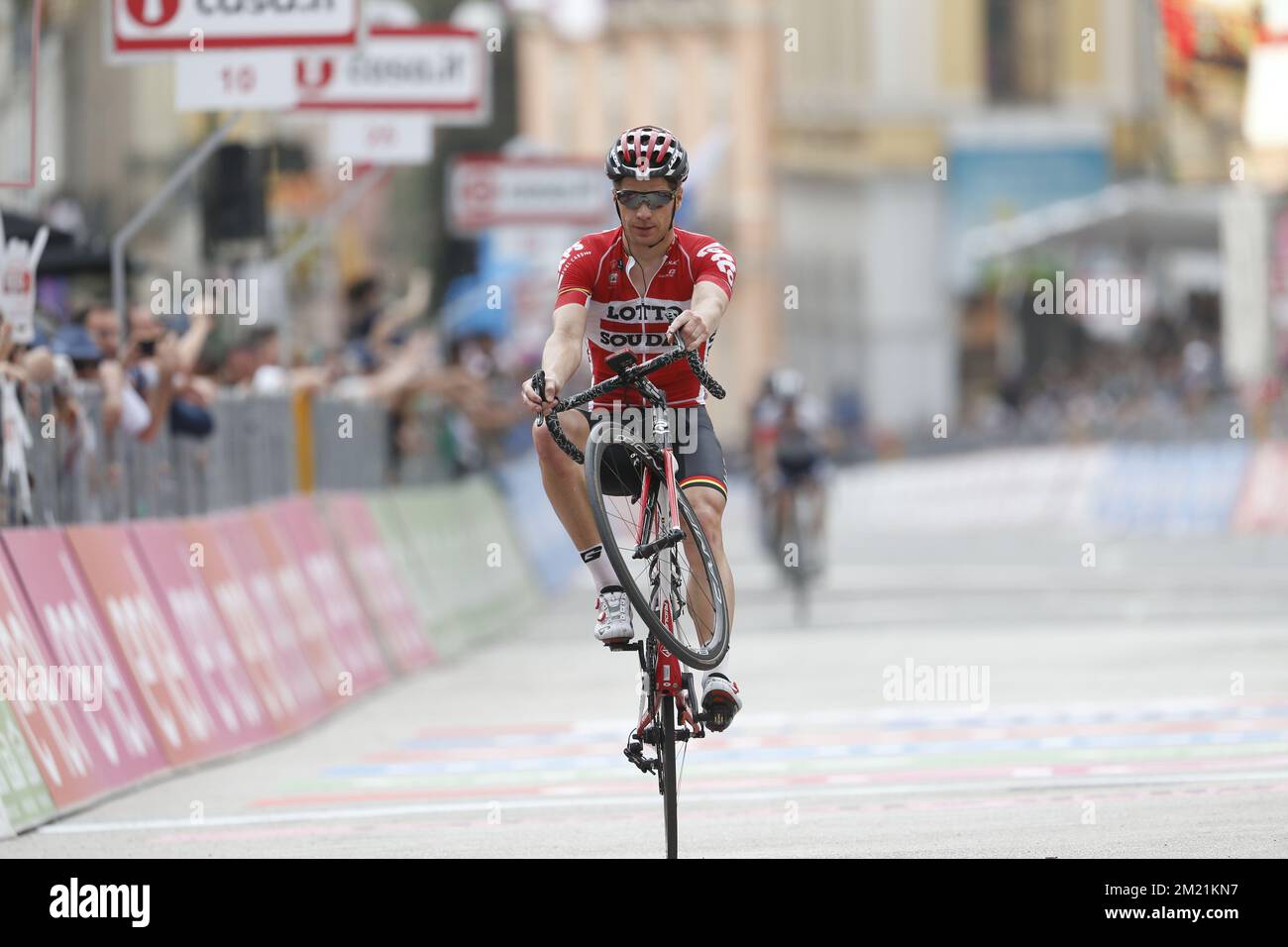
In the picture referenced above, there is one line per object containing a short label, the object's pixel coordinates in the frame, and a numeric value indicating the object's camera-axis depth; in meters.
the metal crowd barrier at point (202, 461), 12.91
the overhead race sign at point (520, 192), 25.17
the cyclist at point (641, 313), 9.84
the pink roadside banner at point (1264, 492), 32.47
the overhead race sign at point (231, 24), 14.79
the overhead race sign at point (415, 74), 18.44
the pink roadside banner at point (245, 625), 14.47
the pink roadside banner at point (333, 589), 16.86
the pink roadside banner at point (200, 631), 13.61
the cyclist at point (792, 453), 24.73
